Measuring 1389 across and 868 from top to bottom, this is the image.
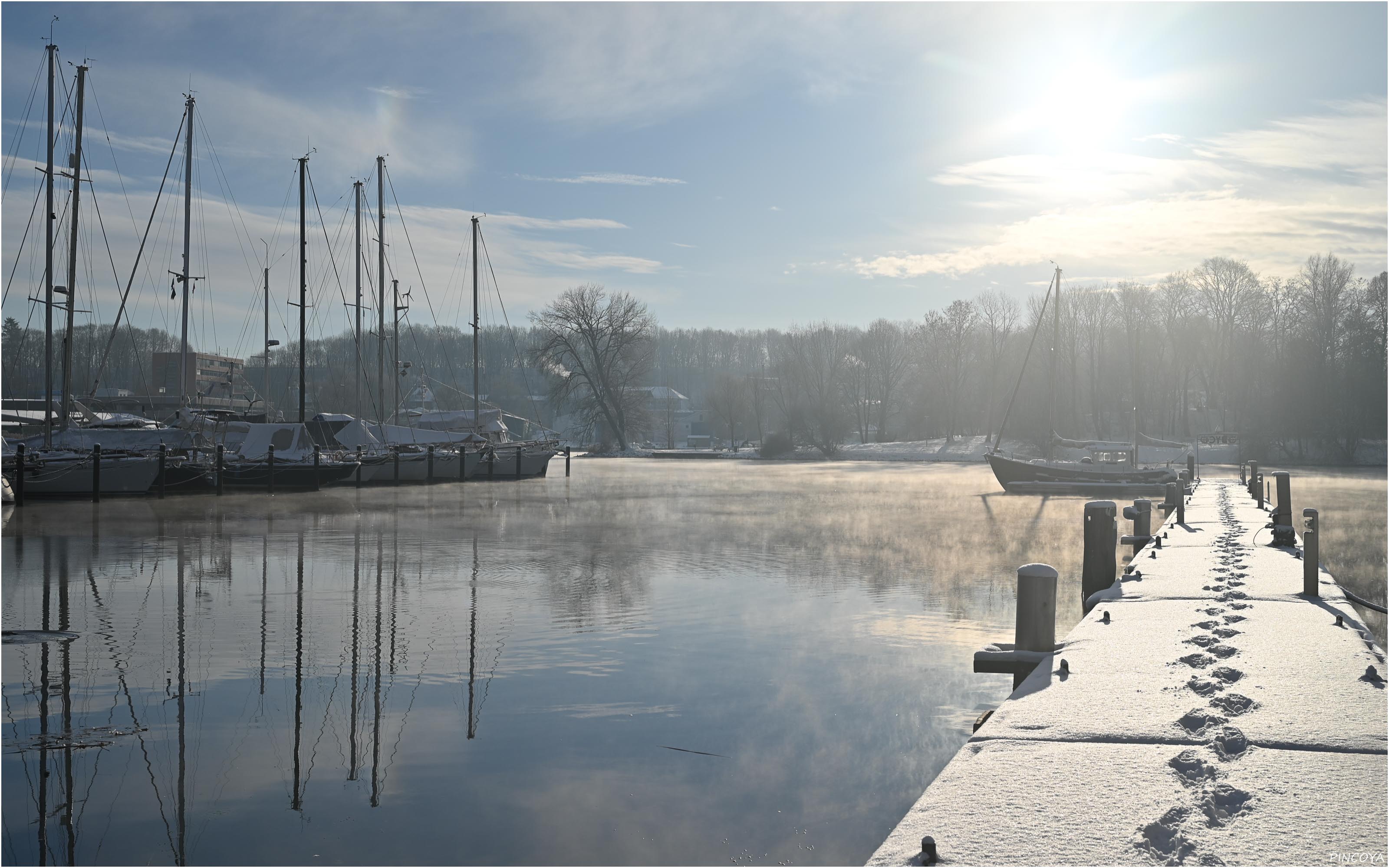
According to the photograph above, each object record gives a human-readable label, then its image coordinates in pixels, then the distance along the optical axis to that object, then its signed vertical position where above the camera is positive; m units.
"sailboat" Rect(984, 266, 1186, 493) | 44.94 -1.69
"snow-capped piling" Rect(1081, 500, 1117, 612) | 12.89 -1.35
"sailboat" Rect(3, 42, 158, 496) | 33.66 -1.39
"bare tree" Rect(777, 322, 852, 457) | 93.44 +5.04
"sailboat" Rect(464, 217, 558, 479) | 52.97 -1.49
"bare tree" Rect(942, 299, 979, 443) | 99.62 +8.67
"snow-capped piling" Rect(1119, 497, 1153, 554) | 17.88 -1.43
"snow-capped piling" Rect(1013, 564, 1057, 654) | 8.57 -1.42
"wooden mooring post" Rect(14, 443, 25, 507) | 30.80 -1.76
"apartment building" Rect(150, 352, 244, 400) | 76.44 +4.75
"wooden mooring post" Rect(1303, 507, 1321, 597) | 11.07 -1.24
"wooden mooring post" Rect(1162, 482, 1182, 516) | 24.78 -1.43
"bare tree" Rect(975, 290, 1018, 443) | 100.94 +9.75
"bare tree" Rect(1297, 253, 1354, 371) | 77.81 +10.16
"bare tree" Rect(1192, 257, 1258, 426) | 84.25 +11.12
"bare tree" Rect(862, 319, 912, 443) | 106.00 +6.96
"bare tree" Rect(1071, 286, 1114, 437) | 93.88 +10.23
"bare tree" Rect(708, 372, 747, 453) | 118.00 +3.18
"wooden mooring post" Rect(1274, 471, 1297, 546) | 16.61 -1.37
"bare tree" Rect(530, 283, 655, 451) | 90.69 +6.60
